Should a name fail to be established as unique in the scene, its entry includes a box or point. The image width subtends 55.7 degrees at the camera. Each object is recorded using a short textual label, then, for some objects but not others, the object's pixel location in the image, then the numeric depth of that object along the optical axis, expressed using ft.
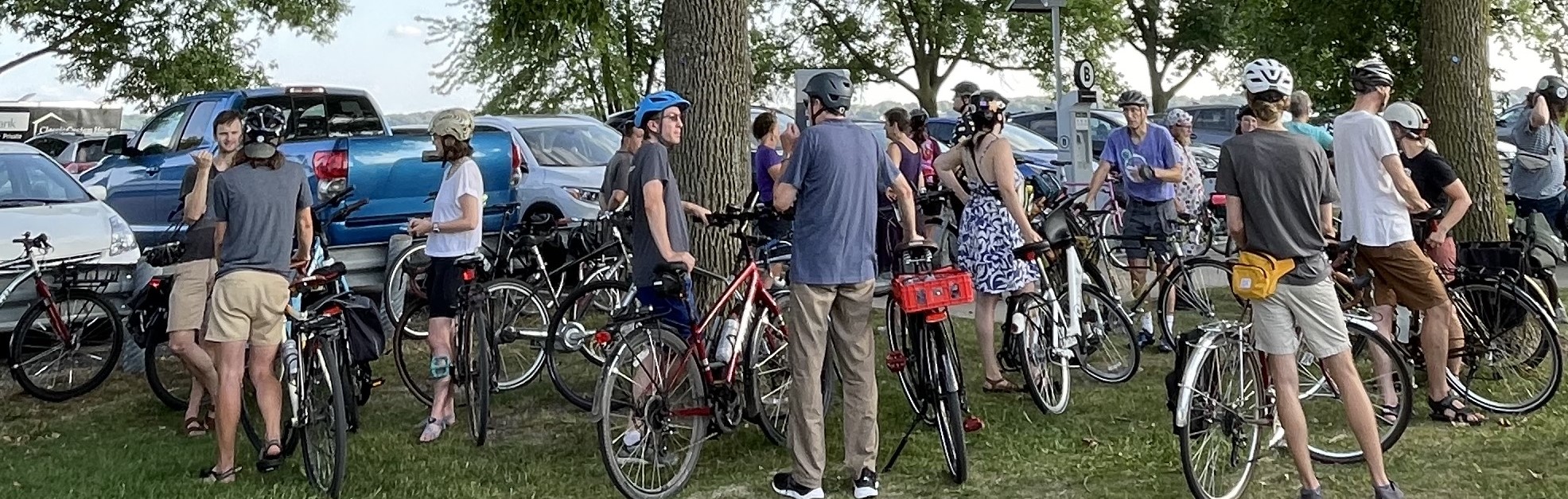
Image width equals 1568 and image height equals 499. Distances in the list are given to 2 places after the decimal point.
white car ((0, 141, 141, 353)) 28.53
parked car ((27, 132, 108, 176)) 74.54
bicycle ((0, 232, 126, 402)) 26.99
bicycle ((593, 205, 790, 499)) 18.54
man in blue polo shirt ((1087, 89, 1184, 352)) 30.58
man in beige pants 18.08
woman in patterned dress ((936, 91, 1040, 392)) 23.45
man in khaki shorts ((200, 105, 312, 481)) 19.58
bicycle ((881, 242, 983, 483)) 18.78
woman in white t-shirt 22.17
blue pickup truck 34.91
